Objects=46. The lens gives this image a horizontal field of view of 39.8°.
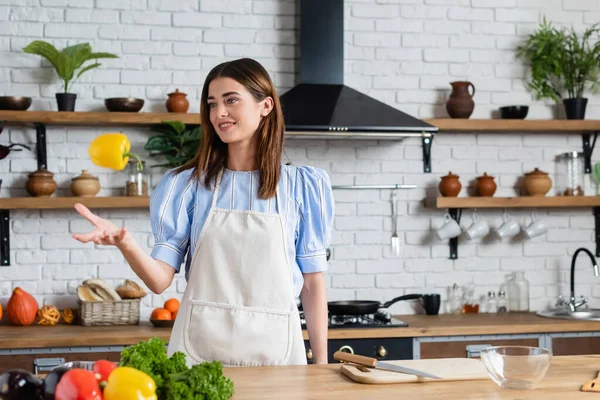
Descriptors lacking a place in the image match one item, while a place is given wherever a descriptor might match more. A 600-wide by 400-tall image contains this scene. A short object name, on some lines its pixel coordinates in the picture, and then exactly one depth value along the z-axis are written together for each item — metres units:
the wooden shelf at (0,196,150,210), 4.12
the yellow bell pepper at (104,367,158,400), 1.40
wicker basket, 4.09
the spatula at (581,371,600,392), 1.83
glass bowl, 1.78
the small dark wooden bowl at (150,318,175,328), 4.02
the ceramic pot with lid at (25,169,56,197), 4.20
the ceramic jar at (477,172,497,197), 4.63
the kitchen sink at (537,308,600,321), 4.45
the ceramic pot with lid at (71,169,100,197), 4.26
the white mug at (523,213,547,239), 4.67
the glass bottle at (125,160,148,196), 4.30
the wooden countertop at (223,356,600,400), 1.77
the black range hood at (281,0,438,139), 4.11
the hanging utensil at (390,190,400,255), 4.64
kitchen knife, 1.92
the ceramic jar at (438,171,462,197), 4.57
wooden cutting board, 1.91
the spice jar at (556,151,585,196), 4.78
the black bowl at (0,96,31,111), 4.15
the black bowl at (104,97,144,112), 4.24
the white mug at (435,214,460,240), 4.59
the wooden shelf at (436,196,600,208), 4.52
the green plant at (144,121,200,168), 4.32
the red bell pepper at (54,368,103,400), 1.39
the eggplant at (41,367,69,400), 1.41
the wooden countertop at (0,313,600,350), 3.72
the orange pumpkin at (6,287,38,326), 4.11
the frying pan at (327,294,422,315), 4.07
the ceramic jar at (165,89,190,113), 4.31
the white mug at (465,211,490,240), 4.62
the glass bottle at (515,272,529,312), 4.70
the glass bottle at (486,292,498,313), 4.70
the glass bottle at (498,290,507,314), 4.69
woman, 2.38
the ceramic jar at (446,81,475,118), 4.57
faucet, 4.48
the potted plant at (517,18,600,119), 4.70
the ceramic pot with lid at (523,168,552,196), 4.68
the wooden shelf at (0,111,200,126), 4.15
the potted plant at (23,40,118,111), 4.18
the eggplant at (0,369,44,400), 1.40
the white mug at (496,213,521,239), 4.66
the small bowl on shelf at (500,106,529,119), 4.64
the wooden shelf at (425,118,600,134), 4.54
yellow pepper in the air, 2.89
